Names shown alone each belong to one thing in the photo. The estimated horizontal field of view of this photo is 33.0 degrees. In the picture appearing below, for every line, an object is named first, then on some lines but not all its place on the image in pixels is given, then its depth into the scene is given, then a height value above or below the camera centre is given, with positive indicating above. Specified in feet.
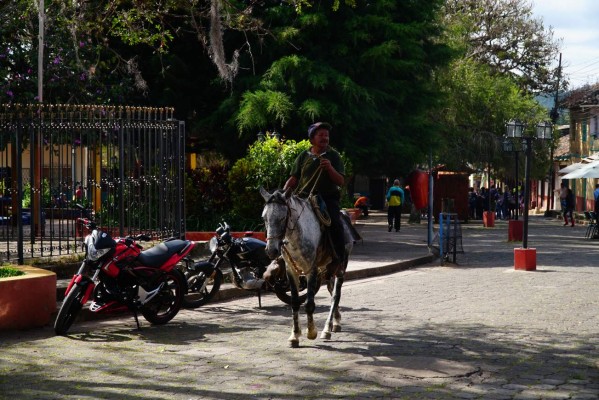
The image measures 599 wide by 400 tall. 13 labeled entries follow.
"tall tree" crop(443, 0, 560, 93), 170.67 +29.81
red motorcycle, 36.06 -2.83
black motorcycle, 43.80 -2.83
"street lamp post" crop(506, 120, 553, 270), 64.34 +1.93
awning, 116.88 +3.54
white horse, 31.65 -1.29
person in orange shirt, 151.64 -0.19
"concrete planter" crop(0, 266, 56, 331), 36.81 -3.50
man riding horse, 33.91 +0.92
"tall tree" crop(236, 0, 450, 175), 86.99 +10.93
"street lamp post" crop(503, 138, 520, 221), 121.82 +6.90
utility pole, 195.36 +18.36
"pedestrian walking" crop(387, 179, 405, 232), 111.34 +0.16
